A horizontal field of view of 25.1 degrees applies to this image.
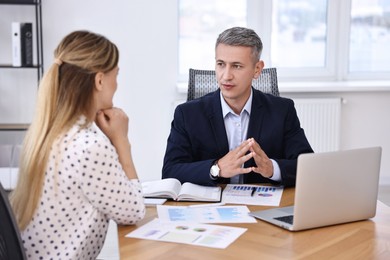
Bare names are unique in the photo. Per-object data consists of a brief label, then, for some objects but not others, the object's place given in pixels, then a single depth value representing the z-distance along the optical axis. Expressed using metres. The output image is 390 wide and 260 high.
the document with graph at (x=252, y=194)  2.83
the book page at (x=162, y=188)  2.85
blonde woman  2.42
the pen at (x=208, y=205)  2.77
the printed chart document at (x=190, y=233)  2.45
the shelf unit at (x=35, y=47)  4.68
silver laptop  2.49
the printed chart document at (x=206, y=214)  2.63
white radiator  5.17
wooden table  2.37
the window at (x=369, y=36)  5.50
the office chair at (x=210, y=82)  3.50
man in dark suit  3.21
